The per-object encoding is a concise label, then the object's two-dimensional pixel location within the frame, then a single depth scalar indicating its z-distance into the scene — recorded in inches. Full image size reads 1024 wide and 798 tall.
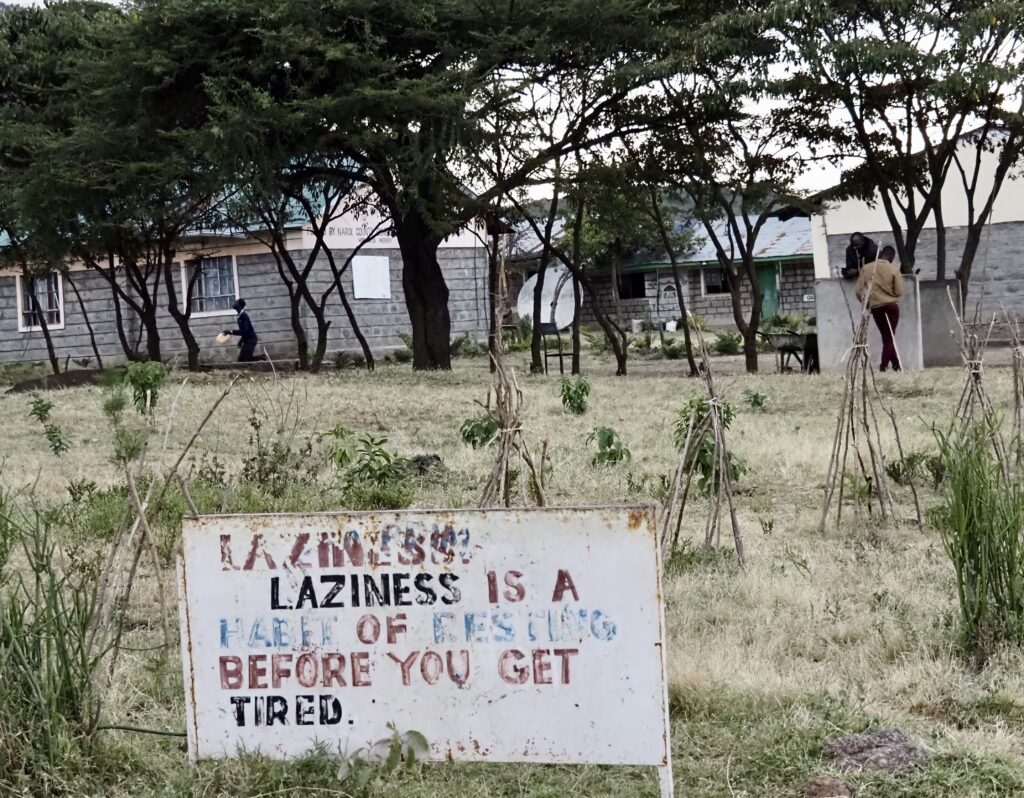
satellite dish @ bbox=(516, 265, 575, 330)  1424.3
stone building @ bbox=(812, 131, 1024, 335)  1364.4
